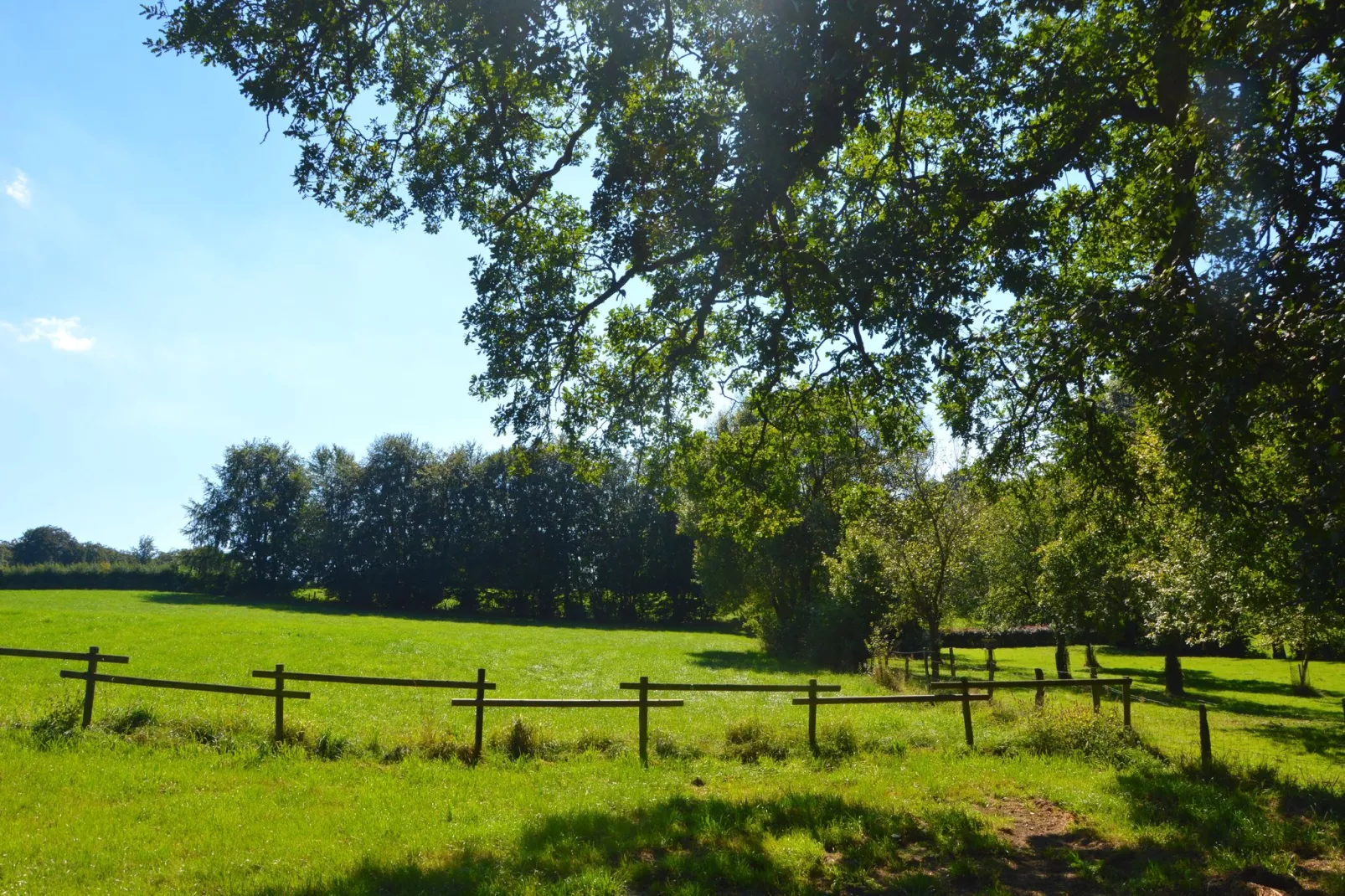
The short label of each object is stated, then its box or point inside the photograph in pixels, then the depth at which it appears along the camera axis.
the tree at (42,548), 117.19
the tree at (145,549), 111.50
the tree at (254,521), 82.31
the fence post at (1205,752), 12.46
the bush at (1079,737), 13.77
